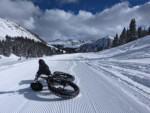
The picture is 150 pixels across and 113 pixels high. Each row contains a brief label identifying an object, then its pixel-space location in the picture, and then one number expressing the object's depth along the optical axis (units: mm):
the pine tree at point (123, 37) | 44822
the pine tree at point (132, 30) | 38794
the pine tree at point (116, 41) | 51109
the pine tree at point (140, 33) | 45438
